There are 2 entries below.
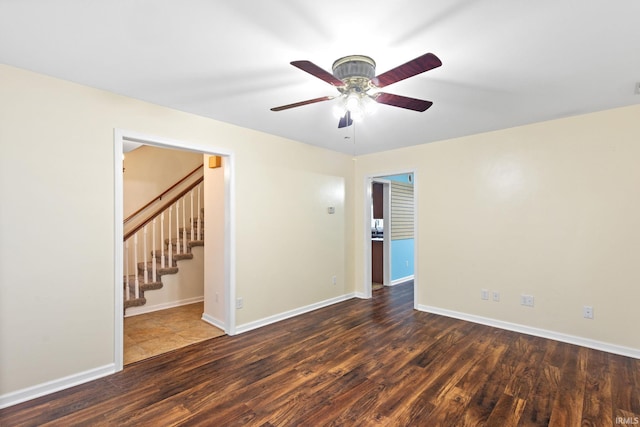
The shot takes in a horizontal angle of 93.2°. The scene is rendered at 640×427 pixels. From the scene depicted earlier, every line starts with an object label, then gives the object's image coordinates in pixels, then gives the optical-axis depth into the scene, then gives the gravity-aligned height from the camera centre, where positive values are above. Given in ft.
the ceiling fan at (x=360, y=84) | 5.76 +2.71
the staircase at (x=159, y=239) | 14.26 -1.13
